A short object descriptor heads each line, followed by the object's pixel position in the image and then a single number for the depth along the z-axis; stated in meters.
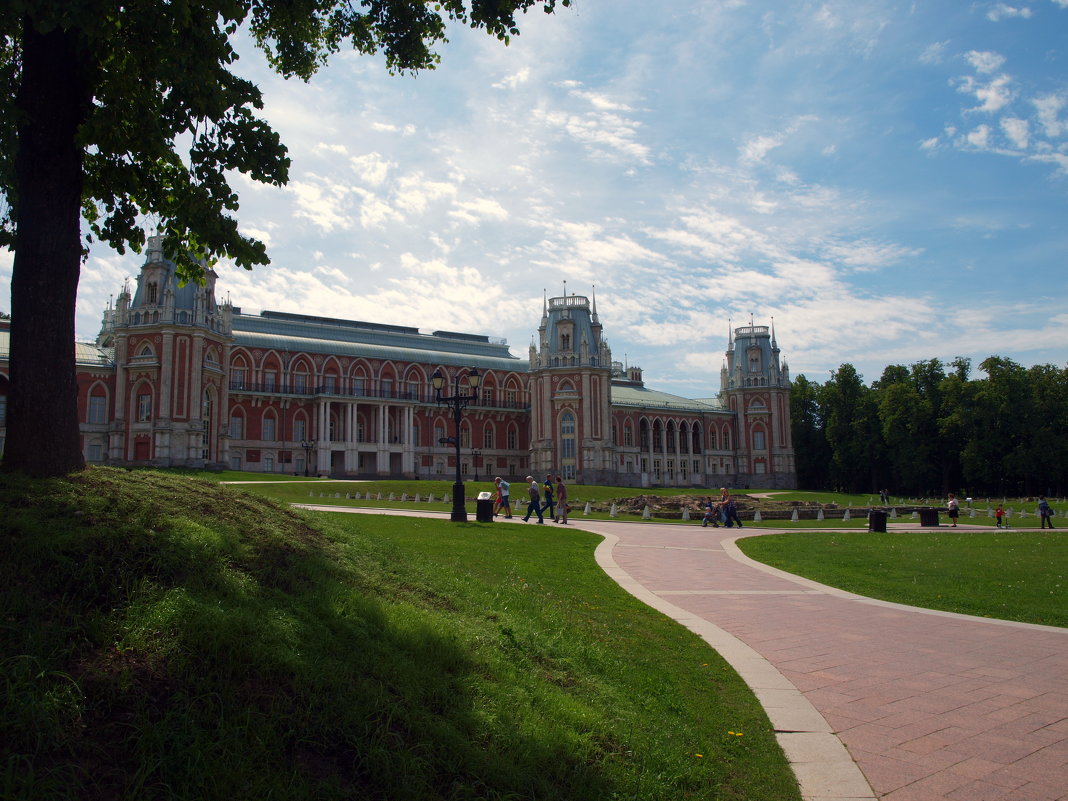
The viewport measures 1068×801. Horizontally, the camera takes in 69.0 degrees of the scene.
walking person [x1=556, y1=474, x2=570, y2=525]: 27.20
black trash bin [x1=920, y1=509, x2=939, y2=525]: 31.55
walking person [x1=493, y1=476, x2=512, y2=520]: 29.18
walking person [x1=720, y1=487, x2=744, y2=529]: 30.54
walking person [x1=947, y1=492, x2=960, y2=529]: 32.72
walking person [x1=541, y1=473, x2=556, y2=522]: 28.94
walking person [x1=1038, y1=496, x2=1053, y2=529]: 31.11
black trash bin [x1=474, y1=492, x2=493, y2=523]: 23.42
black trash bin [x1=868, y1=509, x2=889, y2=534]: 27.12
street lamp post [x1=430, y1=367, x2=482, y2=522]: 22.72
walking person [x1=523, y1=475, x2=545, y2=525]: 27.65
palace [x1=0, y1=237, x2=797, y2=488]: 54.38
